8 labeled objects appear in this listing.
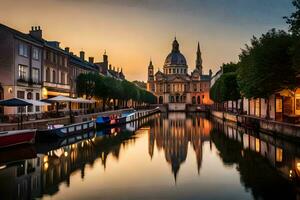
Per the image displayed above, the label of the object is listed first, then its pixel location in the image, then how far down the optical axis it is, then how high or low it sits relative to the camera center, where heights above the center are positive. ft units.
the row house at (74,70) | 228.63 +21.91
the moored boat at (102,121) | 184.14 -9.05
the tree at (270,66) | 132.67 +13.01
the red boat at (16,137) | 97.35 -9.30
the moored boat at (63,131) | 122.93 -9.97
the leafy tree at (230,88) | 247.09 +9.56
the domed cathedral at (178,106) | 566.03 -5.15
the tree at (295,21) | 100.89 +22.07
